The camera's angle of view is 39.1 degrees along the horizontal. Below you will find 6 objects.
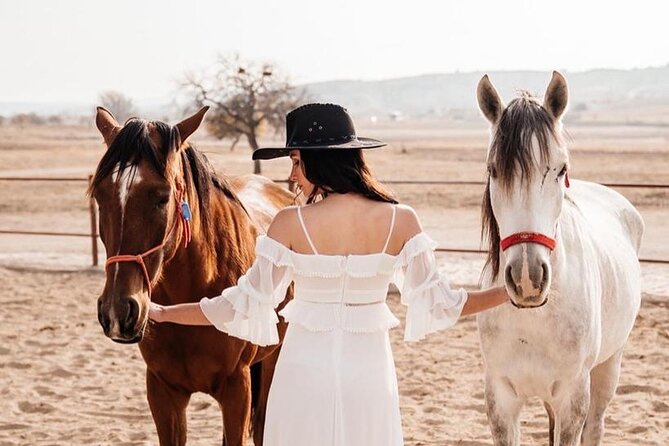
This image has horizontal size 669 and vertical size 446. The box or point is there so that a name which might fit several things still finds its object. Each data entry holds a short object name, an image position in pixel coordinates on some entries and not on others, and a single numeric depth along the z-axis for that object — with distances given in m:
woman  2.68
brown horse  3.14
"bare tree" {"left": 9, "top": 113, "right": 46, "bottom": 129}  85.81
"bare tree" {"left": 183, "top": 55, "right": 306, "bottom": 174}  21.48
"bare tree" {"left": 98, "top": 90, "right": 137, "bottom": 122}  97.91
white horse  3.06
